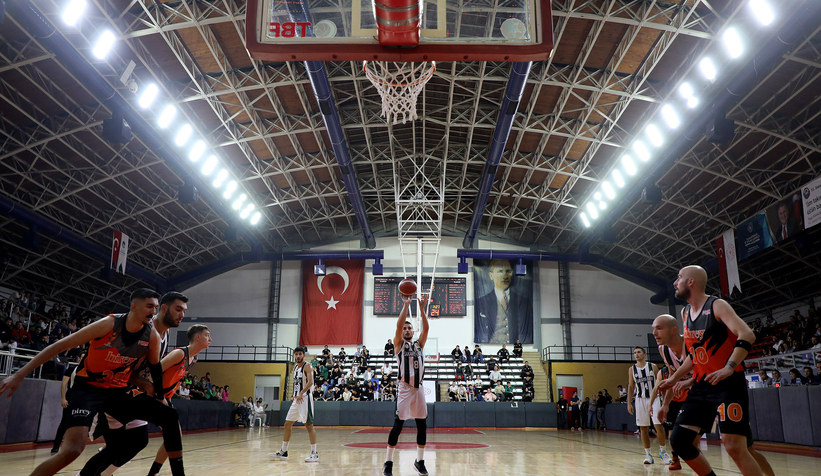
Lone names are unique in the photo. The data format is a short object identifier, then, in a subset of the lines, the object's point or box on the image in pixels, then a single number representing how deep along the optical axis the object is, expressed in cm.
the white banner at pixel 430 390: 2412
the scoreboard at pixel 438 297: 3053
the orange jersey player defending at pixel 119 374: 441
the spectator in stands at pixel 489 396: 2495
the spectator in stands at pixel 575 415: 2503
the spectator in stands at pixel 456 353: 2803
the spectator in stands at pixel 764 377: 1627
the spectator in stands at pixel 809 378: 1441
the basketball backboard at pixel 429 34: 674
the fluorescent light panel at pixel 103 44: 1332
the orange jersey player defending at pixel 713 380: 418
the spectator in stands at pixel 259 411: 2530
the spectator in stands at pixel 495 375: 2655
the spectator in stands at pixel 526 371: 2675
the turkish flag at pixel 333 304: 3041
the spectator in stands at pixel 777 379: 1570
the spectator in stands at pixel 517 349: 2883
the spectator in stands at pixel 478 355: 2827
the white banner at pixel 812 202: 1521
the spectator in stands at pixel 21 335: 1880
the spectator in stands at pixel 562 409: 2578
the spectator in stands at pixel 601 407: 2562
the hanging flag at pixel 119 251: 2214
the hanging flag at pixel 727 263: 2028
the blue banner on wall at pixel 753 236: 1862
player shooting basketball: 723
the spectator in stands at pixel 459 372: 2726
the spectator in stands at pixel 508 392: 2594
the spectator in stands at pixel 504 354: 2839
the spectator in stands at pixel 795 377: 1522
